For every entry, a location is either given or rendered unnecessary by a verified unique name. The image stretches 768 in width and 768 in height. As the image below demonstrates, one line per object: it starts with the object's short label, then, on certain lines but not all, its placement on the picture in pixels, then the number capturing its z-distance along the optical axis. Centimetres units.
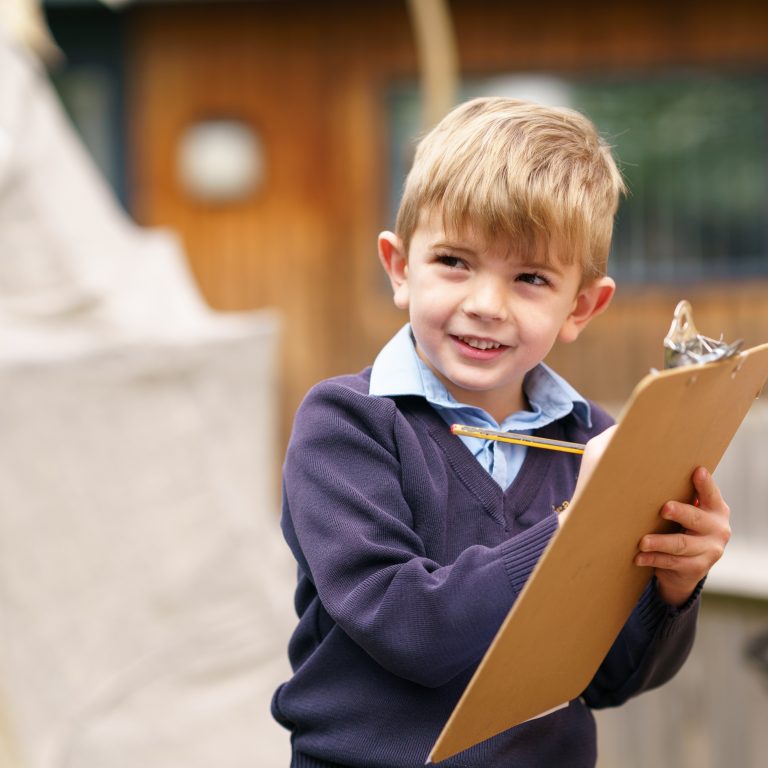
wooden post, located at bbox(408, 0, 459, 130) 440
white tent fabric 272
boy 110
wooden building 647
